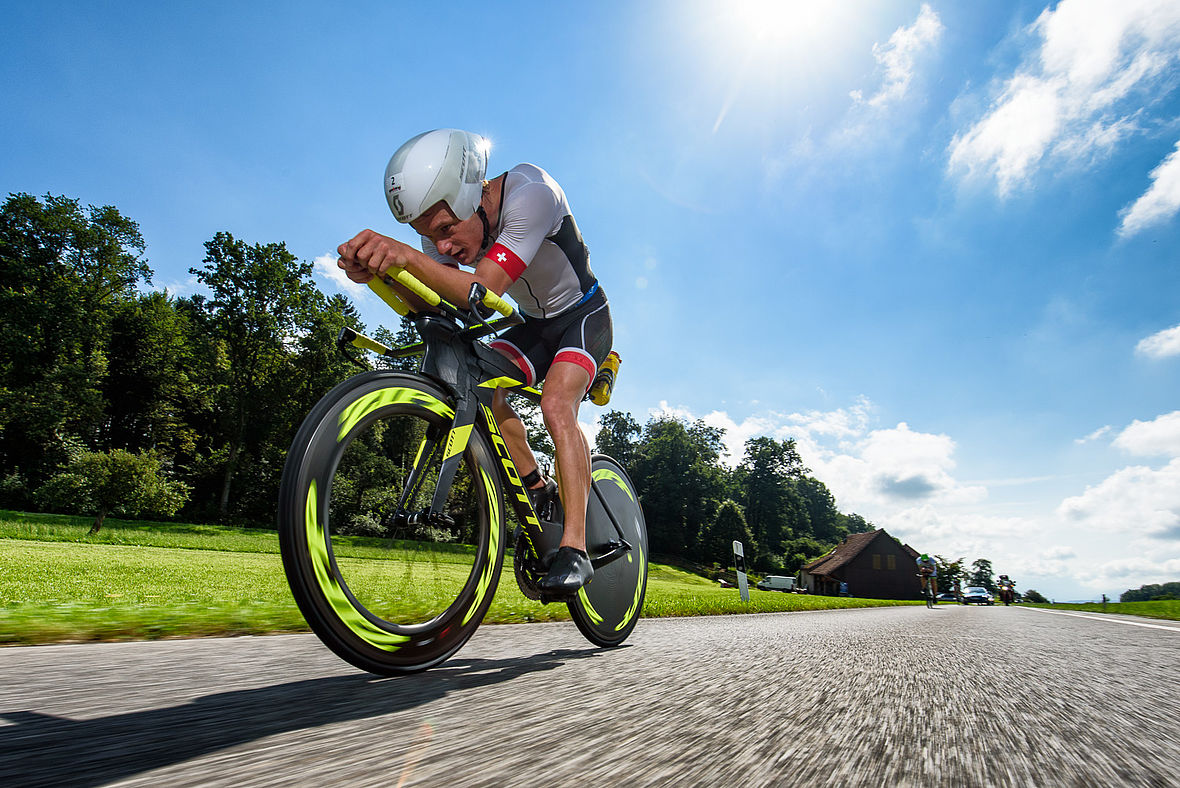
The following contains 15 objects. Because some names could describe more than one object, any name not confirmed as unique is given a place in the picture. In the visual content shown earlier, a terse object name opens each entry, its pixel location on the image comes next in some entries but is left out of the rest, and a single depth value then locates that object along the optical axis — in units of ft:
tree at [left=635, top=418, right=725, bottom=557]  220.84
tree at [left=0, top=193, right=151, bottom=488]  112.98
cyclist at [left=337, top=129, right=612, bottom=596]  6.92
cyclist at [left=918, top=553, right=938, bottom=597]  87.25
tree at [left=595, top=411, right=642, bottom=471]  257.55
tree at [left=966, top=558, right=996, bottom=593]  410.72
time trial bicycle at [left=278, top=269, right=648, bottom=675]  4.94
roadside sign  34.77
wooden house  216.54
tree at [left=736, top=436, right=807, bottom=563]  260.62
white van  185.78
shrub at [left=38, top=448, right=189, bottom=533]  61.87
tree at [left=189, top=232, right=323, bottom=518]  127.65
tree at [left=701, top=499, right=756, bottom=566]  200.44
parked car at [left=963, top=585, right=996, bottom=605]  161.17
